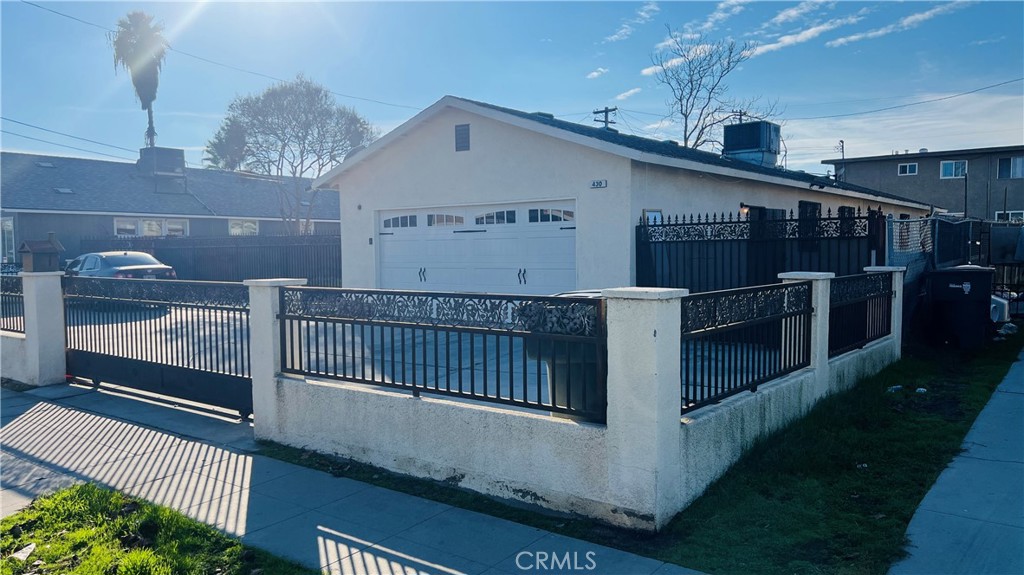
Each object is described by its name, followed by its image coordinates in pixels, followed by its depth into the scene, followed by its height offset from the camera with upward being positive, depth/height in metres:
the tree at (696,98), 31.36 +6.61
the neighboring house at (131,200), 28.72 +2.39
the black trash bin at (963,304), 10.77 -0.96
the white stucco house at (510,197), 11.78 +0.93
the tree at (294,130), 36.00 +6.20
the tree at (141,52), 42.88 +12.13
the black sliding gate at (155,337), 7.62 -1.07
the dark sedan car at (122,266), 18.95 -0.38
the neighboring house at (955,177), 33.62 +3.16
